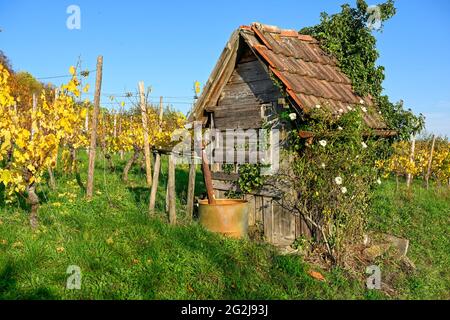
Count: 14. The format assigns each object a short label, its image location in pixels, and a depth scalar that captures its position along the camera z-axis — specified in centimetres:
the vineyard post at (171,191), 721
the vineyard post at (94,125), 866
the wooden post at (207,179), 736
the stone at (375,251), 690
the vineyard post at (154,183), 786
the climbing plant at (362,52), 849
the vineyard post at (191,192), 783
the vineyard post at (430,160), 1570
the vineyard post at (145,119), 1128
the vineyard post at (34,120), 659
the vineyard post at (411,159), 1441
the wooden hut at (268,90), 718
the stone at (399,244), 729
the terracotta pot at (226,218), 705
